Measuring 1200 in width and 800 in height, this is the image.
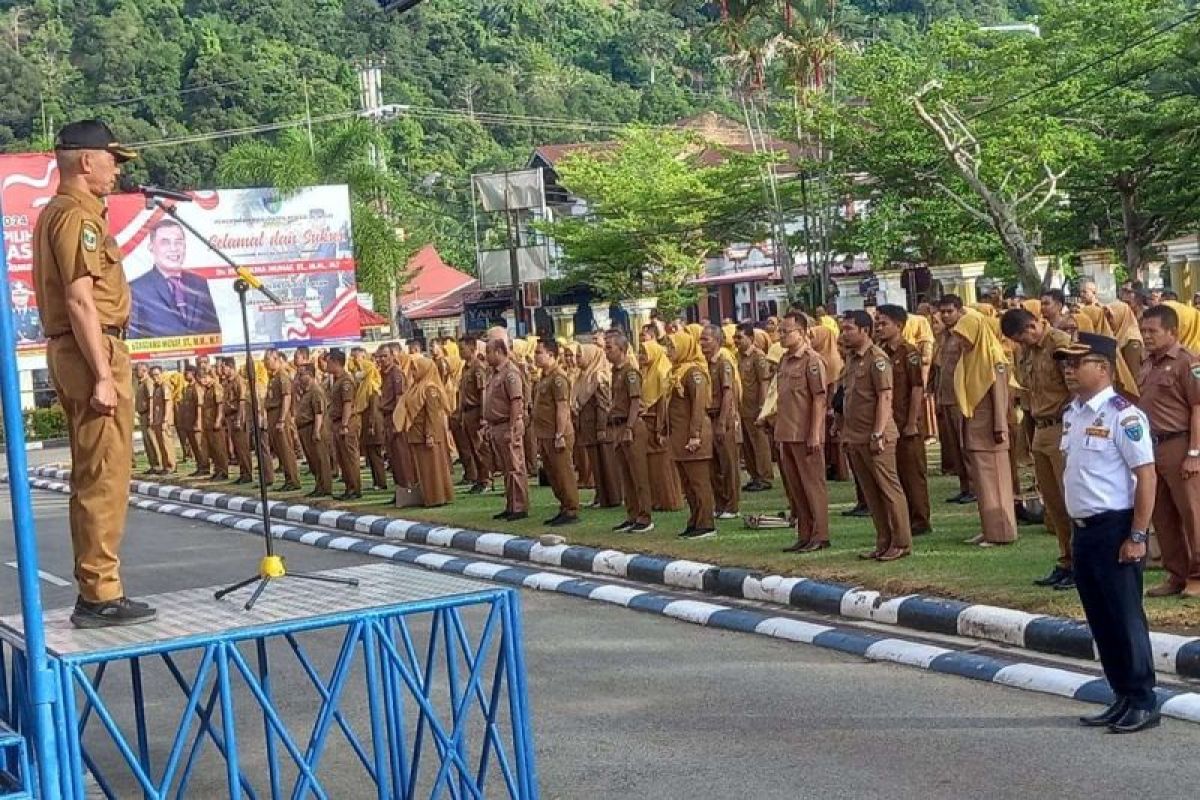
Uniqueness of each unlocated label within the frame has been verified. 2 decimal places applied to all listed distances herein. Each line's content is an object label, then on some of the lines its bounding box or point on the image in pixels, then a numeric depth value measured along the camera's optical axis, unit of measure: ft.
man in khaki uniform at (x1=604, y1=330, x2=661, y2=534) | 50.42
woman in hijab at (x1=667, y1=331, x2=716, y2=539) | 47.01
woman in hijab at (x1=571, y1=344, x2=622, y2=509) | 56.13
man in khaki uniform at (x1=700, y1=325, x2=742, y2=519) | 51.16
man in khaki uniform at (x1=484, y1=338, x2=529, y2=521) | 56.29
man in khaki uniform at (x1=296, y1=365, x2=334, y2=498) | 73.51
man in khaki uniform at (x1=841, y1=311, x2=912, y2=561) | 38.81
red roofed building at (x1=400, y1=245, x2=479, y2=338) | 232.73
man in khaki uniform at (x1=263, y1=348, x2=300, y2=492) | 79.41
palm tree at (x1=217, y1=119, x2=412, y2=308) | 134.82
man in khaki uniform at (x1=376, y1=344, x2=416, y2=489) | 66.64
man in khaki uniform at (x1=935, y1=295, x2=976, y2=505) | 43.11
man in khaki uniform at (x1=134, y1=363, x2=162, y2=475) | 100.73
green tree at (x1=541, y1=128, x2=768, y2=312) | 157.58
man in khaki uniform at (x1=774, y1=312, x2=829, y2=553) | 41.60
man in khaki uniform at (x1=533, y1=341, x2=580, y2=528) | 54.49
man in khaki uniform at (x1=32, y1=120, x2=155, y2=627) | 18.48
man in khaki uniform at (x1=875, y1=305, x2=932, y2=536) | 42.88
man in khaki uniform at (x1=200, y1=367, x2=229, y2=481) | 90.94
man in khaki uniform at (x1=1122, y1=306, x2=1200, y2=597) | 30.86
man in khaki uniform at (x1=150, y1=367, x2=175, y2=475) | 99.55
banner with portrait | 95.76
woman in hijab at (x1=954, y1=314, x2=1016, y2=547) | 39.65
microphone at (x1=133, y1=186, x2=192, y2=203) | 22.53
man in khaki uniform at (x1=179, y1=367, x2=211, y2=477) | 94.94
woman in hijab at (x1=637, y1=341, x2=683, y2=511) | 51.83
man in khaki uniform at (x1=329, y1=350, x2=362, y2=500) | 71.56
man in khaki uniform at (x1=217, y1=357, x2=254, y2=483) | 86.07
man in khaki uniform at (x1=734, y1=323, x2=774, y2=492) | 60.08
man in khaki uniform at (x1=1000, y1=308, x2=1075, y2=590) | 33.55
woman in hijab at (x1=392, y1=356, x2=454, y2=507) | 64.13
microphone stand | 19.44
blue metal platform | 15.79
